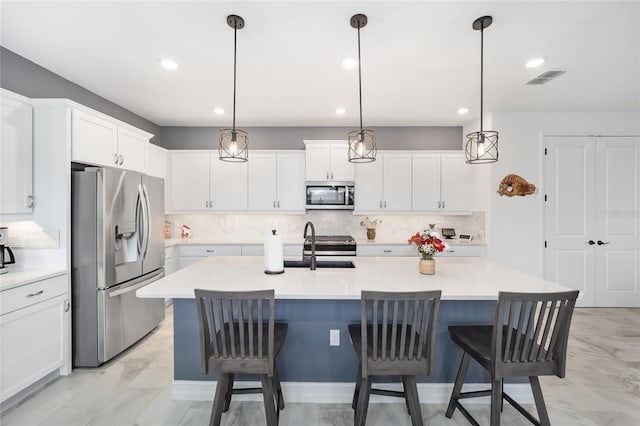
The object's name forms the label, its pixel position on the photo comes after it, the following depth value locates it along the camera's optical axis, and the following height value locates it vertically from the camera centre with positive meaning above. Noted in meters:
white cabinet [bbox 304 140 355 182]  4.68 +0.76
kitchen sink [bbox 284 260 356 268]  2.79 -0.48
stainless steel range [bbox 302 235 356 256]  4.43 -0.53
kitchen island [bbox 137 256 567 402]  2.28 -0.87
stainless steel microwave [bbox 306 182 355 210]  4.69 +0.22
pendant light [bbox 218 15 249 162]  2.16 +1.34
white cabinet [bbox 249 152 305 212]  4.78 +0.49
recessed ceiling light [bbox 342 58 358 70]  2.77 +1.36
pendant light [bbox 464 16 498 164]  2.18 +1.31
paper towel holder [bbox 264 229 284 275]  2.36 -0.47
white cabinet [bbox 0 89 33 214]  2.36 +0.45
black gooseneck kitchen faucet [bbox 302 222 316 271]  2.51 -0.41
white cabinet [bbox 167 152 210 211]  4.80 +0.49
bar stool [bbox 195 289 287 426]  1.62 -0.78
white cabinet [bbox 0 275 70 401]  2.12 -0.92
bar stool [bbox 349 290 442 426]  1.62 -0.79
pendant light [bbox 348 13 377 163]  2.15 +0.96
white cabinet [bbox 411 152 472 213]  4.73 +0.45
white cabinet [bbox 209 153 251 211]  4.80 +0.40
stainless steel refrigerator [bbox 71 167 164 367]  2.71 -0.47
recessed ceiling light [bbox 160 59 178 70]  2.80 +1.37
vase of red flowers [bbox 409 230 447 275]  2.35 -0.28
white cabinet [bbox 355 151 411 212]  4.74 +0.42
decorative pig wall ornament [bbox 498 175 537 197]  4.20 +0.34
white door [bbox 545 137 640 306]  4.33 +0.02
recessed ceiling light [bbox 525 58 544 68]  2.78 +1.37
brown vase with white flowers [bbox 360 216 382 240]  4.84 -0.22
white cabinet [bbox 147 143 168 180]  4.30 +0.73
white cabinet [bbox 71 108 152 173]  2.73 +0.70
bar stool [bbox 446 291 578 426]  1.62 -0.79
